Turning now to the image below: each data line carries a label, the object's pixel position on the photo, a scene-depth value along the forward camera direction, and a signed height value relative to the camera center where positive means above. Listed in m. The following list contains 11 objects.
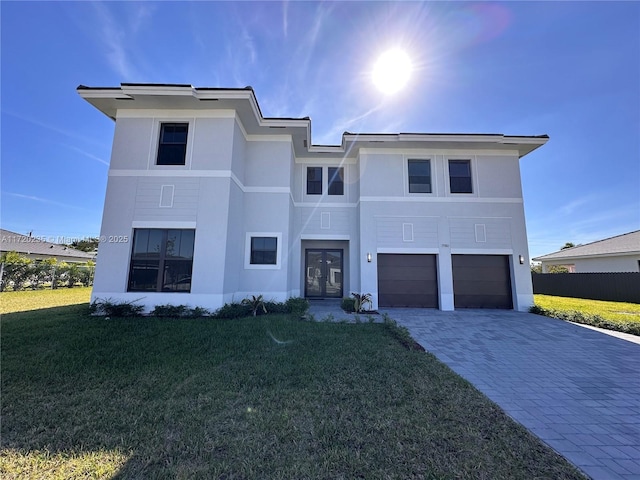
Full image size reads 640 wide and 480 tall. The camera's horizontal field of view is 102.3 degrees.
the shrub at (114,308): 7.41 -1.04
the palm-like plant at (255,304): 8.15 -0.94
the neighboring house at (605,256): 14.09 +1.42
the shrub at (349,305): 8.95 -1.02
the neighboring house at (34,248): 17.28 +1.72
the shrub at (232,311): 7.55 -1.09
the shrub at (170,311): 7.42 -1.09
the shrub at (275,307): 8.45 -1.07
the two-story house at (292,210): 7.84 +2.35
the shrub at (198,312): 7.47 -1.12
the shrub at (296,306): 8.22 -1.01
